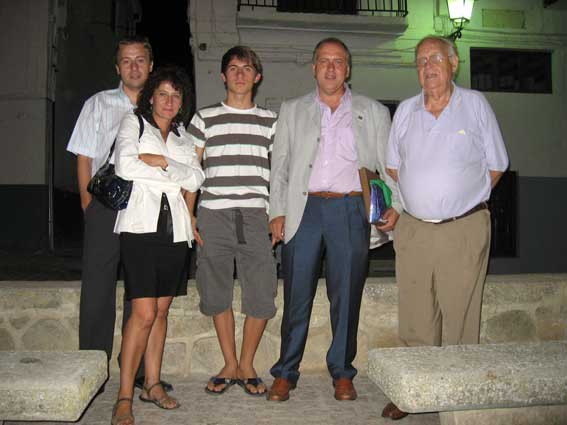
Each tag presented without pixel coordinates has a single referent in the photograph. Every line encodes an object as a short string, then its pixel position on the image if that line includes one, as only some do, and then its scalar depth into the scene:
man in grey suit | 3.16
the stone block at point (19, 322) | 3.44
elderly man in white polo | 2.87
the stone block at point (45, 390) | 1.83
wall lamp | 9.43
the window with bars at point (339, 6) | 10.10
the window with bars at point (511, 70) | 10.56
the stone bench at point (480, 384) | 1.95
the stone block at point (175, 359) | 3.53
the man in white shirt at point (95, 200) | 3.05
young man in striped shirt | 3.21
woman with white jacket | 2.78
